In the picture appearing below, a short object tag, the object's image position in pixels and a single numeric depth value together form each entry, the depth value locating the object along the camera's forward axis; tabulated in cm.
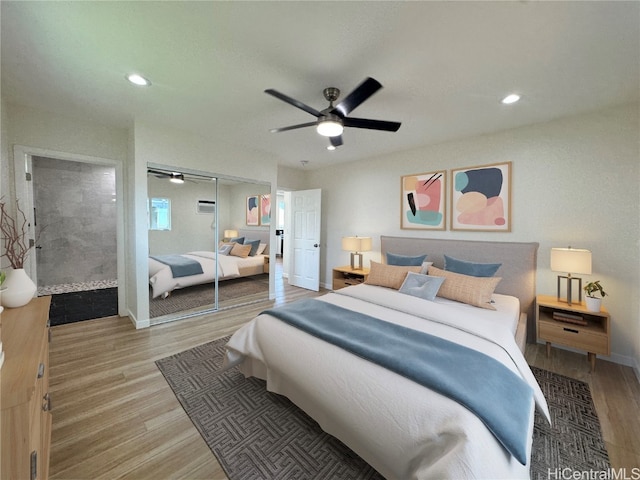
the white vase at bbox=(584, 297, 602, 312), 242
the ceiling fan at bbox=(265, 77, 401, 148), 181
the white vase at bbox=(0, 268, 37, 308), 167
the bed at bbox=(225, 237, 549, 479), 110
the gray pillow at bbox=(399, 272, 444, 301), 270
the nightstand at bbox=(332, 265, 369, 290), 418
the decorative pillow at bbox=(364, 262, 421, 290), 315
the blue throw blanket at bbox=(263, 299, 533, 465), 115
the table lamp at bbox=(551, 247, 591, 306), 245
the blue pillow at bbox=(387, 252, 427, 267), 350
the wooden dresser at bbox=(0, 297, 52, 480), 88
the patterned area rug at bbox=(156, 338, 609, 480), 145
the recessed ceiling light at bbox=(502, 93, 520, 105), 234
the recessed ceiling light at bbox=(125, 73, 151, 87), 215
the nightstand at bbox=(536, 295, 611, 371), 236
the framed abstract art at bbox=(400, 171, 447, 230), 367
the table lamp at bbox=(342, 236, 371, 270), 420
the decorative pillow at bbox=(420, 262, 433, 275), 326
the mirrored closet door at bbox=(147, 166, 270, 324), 347
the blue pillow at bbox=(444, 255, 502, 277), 297
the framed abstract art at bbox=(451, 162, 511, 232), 317
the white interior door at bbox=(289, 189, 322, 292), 518
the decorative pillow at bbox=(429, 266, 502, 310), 257
